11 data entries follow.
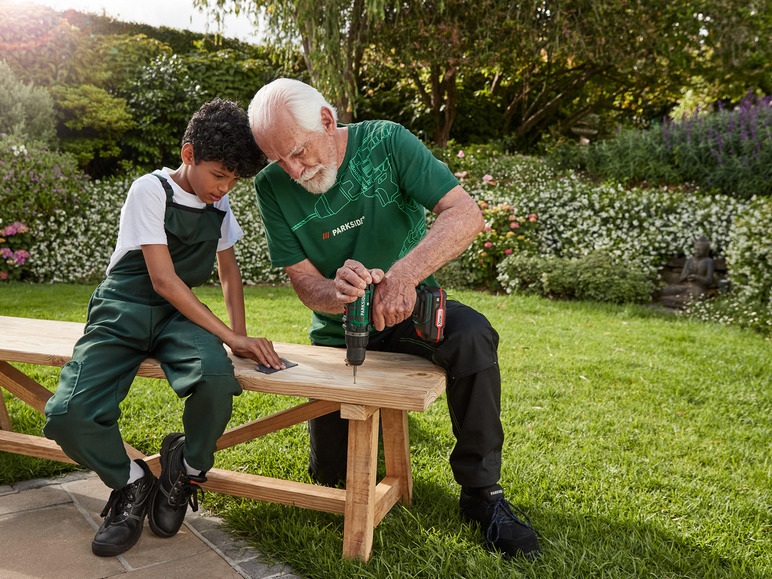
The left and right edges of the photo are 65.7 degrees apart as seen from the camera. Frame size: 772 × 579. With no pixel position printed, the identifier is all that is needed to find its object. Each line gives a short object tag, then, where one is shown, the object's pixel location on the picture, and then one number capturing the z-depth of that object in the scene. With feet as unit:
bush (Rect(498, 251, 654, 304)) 22.22
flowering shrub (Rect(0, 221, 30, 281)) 23.61
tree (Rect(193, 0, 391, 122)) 27.04
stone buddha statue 22.38
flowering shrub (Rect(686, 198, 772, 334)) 19.04
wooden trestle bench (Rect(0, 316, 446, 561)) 6.49
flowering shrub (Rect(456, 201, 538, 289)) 25.32
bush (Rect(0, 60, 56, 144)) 29.01
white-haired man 6.94
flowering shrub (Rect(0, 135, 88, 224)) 23.73
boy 6.80
